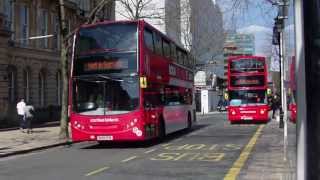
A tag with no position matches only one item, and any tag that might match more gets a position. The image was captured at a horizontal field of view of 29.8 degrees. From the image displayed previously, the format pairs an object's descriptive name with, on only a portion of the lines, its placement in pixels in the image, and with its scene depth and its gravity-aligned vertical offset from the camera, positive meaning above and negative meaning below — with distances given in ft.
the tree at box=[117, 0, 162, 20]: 214.48 +35.13
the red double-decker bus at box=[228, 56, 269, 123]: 122.62 +2.73
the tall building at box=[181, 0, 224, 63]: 209.77 +27.06
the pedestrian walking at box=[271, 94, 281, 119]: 152.21 -1.02
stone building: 120.57 +10.77
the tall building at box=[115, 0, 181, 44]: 201.16 +30.90
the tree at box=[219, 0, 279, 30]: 57.06 +9.70
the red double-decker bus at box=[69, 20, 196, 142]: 66.90 +2.22
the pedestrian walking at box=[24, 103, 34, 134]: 101.09 -2.17
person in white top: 105.49 -1.39
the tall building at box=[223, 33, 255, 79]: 243.48 +26.23
